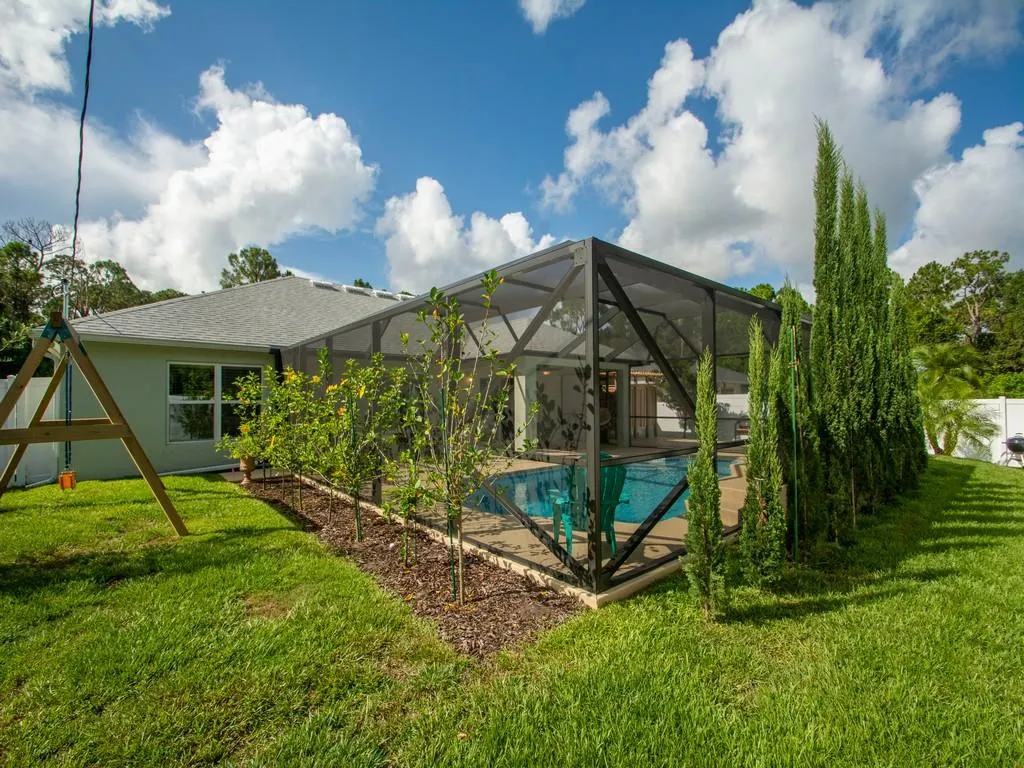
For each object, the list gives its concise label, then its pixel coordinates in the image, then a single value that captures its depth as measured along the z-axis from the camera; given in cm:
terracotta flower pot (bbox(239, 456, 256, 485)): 844
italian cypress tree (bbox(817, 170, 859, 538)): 499
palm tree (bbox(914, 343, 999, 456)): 1192
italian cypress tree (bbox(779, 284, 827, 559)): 421
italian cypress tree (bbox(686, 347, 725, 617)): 316
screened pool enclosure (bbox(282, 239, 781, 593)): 362
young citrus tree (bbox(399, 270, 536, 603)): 369
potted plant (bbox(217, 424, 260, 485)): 741
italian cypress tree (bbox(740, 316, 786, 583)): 357
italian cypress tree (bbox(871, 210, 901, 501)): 667
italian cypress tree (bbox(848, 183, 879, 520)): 575
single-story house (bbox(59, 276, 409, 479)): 885
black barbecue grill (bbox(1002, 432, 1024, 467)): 1129
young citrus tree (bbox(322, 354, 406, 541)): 517
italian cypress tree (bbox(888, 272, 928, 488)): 729
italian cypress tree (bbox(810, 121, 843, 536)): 527
